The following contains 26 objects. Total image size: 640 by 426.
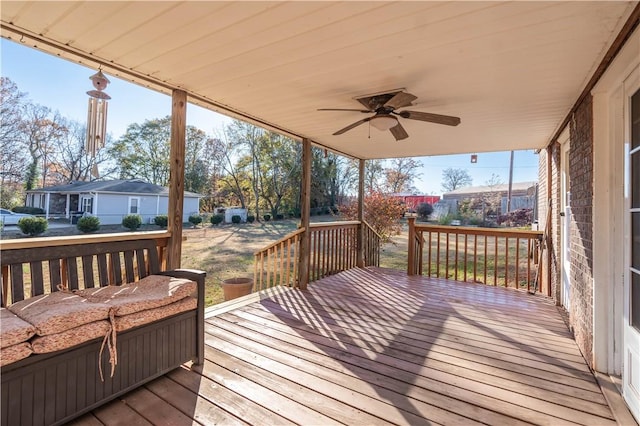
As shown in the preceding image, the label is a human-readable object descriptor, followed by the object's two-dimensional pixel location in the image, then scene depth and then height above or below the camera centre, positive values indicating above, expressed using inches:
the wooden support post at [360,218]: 232.2 -1.3
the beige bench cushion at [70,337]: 55.4 -25.6
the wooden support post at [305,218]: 173.8 -1.5
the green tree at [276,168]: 676.7 +112.8
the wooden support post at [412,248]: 197.3 -21.6
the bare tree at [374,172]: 528.4 +84.2
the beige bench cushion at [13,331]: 51.3 -22.0
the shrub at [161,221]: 313.6 -8.5
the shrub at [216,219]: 557.9 -9.6
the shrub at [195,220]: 502.9 -10.8
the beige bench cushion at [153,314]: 67.8 -25.9
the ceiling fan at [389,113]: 96.9 +37.8
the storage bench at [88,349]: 54.9 -31.3
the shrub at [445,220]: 571.5 -4.6
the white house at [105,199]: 298.7 +16.1
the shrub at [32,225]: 243.3 -11.8
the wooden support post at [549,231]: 161.5 -6.7
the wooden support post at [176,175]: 105.3 +14.3
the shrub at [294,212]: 703.1 +8.0
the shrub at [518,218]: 568.7 +1.8
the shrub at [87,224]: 290.8 -12.1
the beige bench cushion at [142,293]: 70.2 -21.7
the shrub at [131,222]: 366.0 -12.2
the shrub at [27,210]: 270.9 +1.3
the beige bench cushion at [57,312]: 57.0 -21.2
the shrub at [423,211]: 616.7 +13.8
